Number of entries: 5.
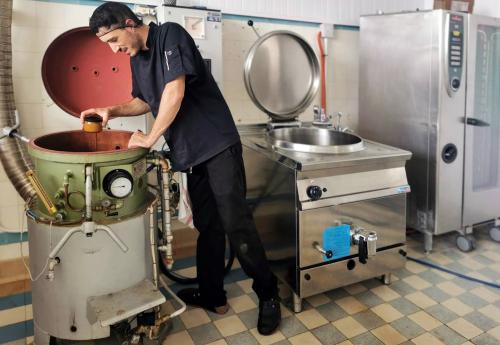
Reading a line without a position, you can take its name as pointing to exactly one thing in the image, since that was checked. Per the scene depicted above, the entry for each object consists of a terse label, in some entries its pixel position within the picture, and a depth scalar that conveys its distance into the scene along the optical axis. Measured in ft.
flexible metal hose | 6.43
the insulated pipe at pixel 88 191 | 4.91
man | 5.40
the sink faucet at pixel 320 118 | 8.59
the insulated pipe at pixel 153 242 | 5.65
